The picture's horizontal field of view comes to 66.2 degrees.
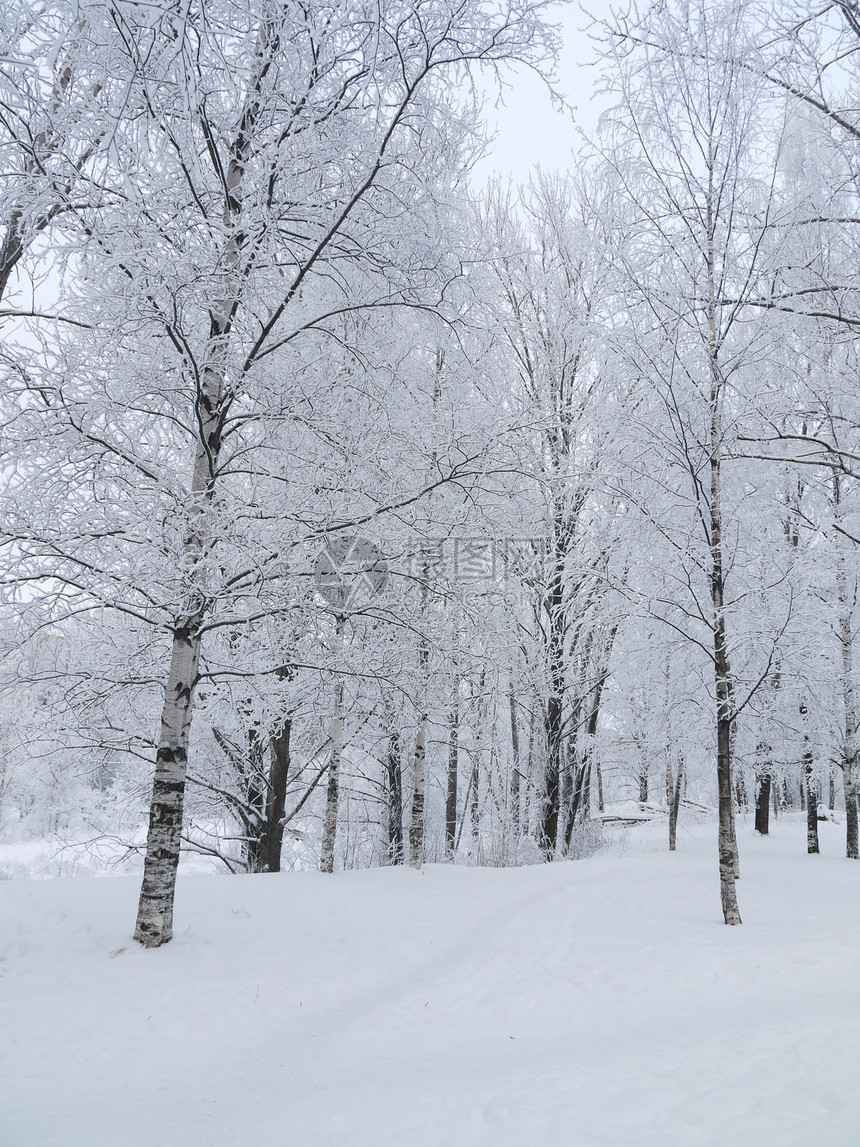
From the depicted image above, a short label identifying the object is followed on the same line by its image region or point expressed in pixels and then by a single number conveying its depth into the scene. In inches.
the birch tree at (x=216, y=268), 175.3
